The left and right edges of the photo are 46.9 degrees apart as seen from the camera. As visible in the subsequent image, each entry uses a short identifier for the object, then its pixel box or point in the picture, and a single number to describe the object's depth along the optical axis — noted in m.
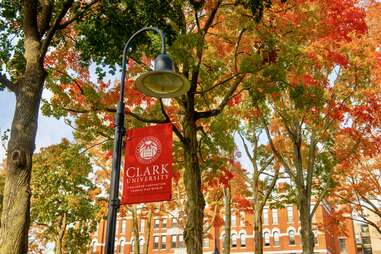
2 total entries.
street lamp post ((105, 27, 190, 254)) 5.84
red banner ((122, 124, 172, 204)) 6.62
